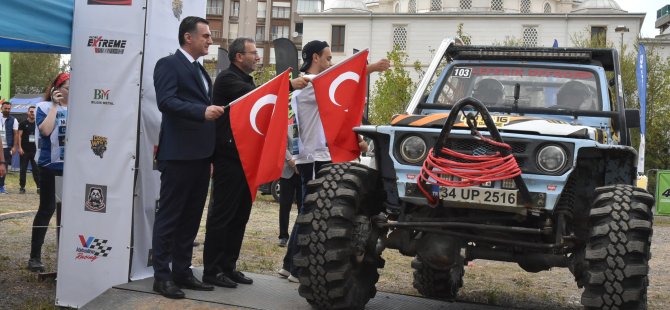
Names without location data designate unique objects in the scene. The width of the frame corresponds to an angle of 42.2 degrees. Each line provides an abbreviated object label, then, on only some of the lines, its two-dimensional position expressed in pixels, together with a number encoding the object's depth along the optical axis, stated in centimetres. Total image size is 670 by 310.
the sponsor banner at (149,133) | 718
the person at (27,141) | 1918
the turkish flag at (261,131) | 714
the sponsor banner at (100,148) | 708
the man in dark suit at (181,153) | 677
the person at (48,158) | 834
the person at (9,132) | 2053
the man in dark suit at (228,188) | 739
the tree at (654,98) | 4366
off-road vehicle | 574
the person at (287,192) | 923
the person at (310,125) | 812
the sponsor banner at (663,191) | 2636
